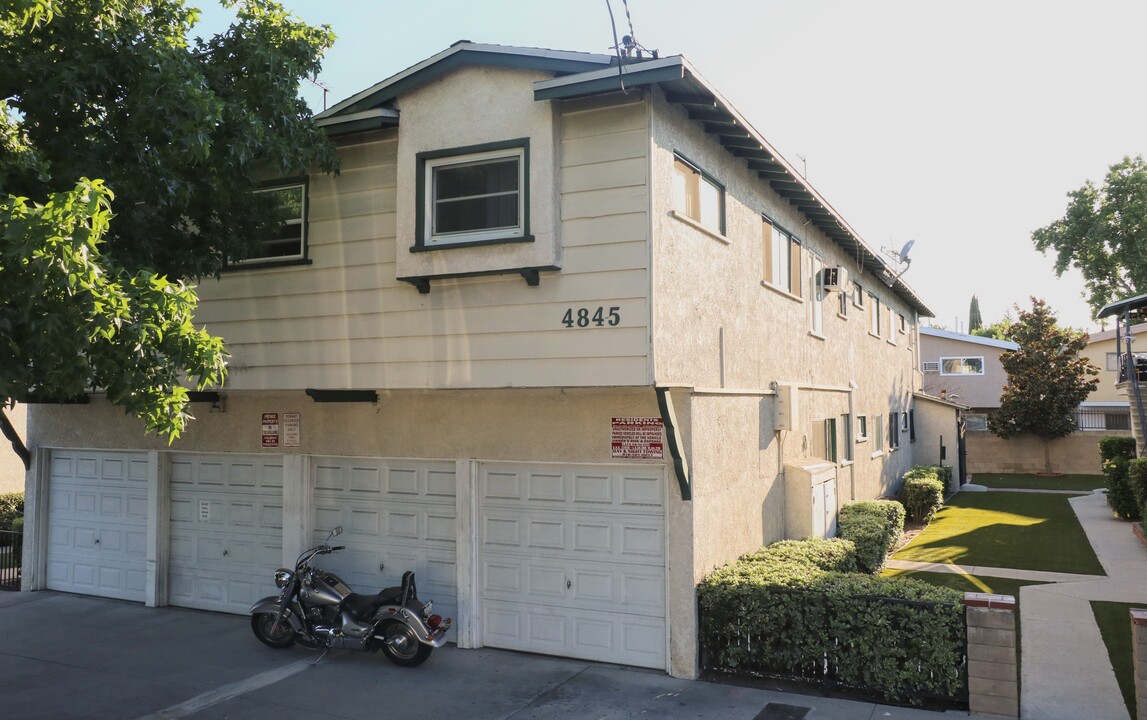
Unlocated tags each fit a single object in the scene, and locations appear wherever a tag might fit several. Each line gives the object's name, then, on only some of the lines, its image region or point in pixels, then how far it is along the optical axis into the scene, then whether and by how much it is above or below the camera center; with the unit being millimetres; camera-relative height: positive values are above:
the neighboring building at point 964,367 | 39656 +1795
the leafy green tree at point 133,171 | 5789 +2235
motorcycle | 8859 -2313
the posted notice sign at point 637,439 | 8836 -360
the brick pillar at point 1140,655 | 6777 -2040
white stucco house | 8375 +329
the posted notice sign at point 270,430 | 11062 -315
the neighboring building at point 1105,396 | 35188 +378
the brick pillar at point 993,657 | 7352 -2229
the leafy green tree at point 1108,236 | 36938 +7649
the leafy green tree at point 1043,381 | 31656 +894
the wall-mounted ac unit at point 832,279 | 15539 +2338
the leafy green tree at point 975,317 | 73875 +7788
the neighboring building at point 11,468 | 19078 -1411
